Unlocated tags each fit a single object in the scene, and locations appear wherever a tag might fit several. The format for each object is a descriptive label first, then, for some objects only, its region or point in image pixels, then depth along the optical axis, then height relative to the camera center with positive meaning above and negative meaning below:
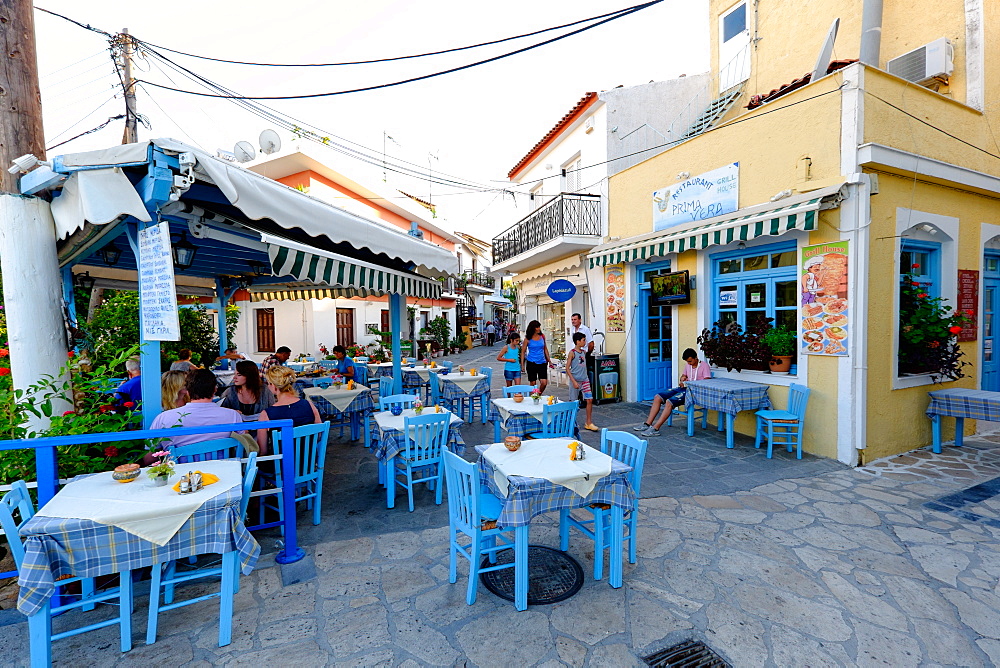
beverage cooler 9.97 -1.19
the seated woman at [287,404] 4.46 -0.76
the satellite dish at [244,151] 10.87 +4.08
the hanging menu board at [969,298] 7.03 +0.29
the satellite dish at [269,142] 11.19 +4.46
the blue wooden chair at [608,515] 3.38 -1.45
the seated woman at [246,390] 4.96 -0.68
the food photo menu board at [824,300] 5.90 +0.25
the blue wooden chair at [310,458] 4.00 -1.21
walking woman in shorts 8.92 -0.60
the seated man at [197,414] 3.62 -0.70
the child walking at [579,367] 7.83 -0.78
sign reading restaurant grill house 7.43 +2.09
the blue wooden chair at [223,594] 2.75 -1.58
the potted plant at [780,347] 6.64 -0.39
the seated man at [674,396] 7.37 -1.18
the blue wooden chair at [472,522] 3.06 -1.38
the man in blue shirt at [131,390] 5.09 -0.69
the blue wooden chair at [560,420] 5.49 -1.17
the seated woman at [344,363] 8.68 -0.73
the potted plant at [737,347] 6.95 -0.41
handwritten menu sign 3.41 +0.31
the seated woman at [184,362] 6.94 -0.54
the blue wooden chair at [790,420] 6.27 -1.35
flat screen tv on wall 8.24 +0.59
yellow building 5.86 +1.57
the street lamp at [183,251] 5.64 +0.92
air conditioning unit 7.38 +4.12
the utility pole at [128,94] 10.47 +5.28
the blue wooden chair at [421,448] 4.67 -1.27
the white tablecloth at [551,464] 3.15 -1.03
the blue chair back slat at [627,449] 3.58 -1.05
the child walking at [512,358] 8.89 -0.67
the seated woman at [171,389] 4.27 -0.57
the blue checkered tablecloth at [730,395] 6.59 -1.09
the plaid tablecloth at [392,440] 4.76 -1.22
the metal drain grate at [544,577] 3.26 -1.88
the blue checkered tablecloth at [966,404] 5.94 -1.14
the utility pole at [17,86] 3.72 +1.97
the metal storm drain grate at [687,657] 2.61 -1.91
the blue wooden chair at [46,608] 2.40 -1.51
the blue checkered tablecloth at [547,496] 3.01 -1.17
